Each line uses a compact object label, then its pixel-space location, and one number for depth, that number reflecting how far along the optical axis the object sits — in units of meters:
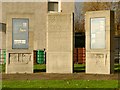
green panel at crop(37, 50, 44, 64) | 29.17
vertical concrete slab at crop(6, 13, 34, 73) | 18.03
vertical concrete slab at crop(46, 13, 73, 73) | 18.00
